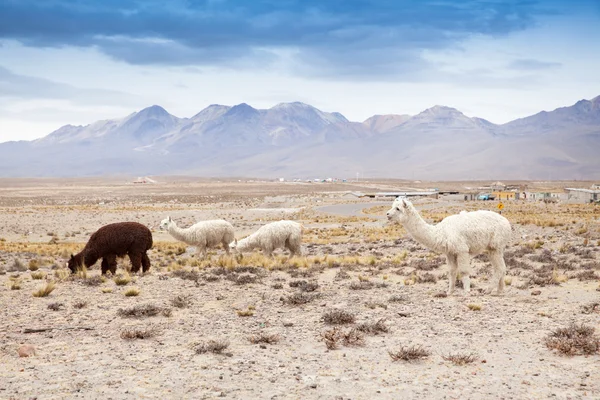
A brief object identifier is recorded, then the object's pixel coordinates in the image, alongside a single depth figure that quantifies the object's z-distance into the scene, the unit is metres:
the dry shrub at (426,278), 13.71
